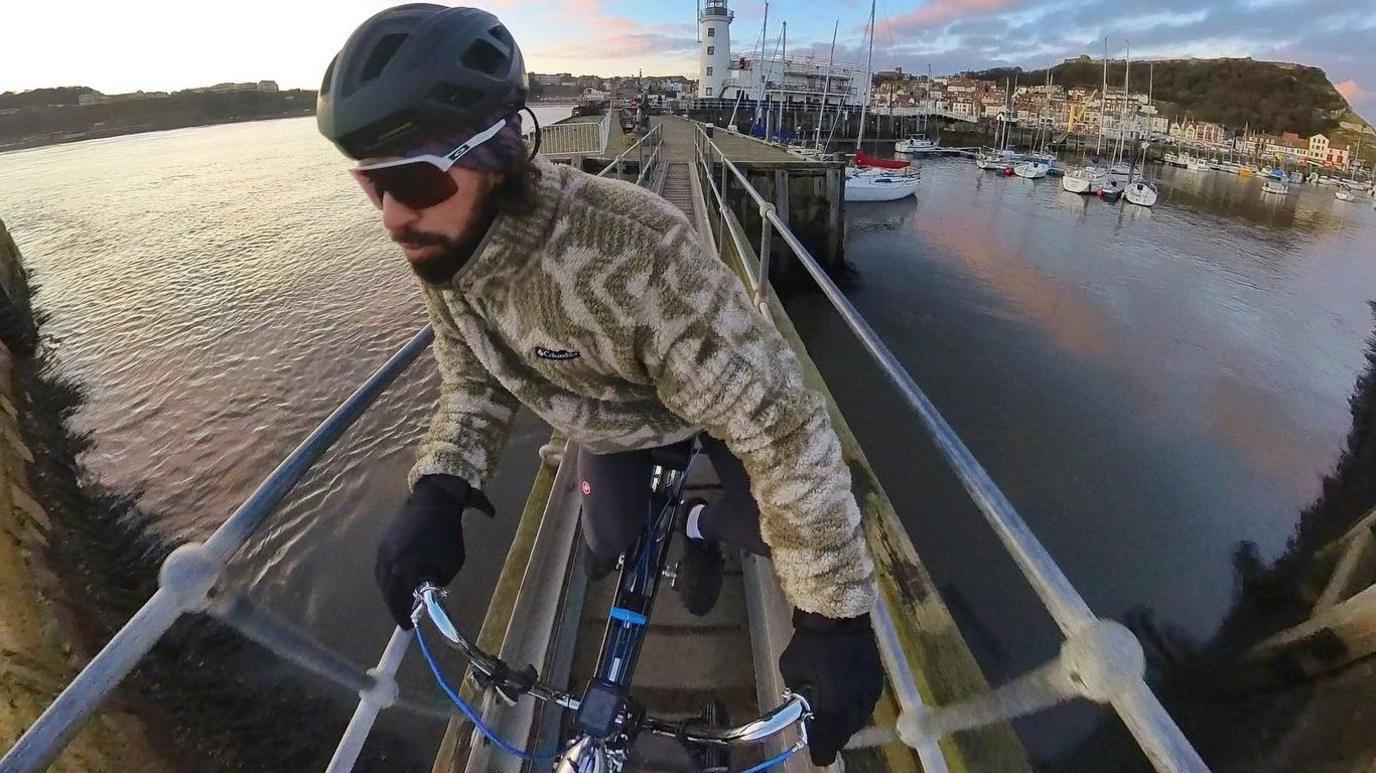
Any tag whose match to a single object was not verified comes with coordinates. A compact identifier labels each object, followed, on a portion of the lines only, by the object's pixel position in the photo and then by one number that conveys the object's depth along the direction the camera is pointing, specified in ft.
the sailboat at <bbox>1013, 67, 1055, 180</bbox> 163.22
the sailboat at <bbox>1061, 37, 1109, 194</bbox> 136.56
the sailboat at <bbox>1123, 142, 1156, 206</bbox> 127.65
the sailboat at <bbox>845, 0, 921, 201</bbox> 112.16
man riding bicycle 3.49
